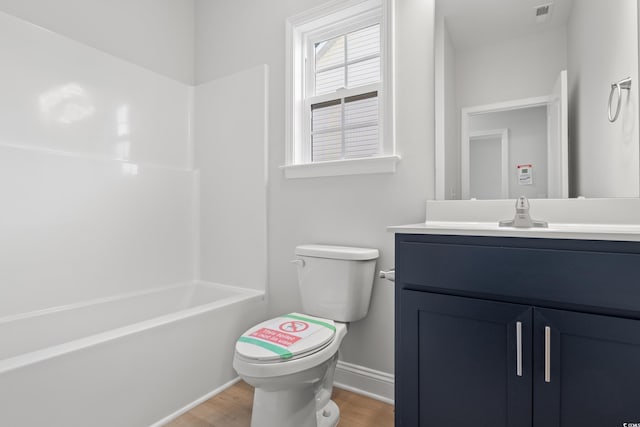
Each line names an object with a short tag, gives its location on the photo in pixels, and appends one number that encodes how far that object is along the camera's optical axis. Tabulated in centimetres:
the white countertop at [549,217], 95
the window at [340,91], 177
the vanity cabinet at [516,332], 88
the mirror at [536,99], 121
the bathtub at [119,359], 118
